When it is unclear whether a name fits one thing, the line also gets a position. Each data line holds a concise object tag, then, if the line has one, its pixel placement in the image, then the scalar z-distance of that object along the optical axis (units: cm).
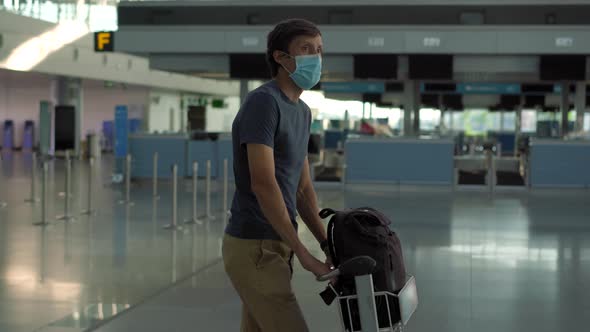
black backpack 283
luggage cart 274
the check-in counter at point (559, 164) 1959
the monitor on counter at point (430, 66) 2123
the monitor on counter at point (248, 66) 2180
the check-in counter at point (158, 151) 2027
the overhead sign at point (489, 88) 3391
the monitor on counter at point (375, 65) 2134
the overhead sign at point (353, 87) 3241
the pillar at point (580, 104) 2342
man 301
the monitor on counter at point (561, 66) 2114
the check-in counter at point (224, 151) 2039
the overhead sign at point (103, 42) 2136
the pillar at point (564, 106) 2456
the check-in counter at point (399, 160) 1984
